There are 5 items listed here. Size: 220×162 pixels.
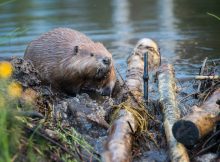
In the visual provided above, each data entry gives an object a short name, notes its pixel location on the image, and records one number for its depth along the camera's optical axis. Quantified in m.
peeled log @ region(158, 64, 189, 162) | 7.84
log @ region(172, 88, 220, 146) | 7.86
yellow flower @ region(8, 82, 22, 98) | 5.99
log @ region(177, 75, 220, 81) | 10.45
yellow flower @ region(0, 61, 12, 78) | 5.50
